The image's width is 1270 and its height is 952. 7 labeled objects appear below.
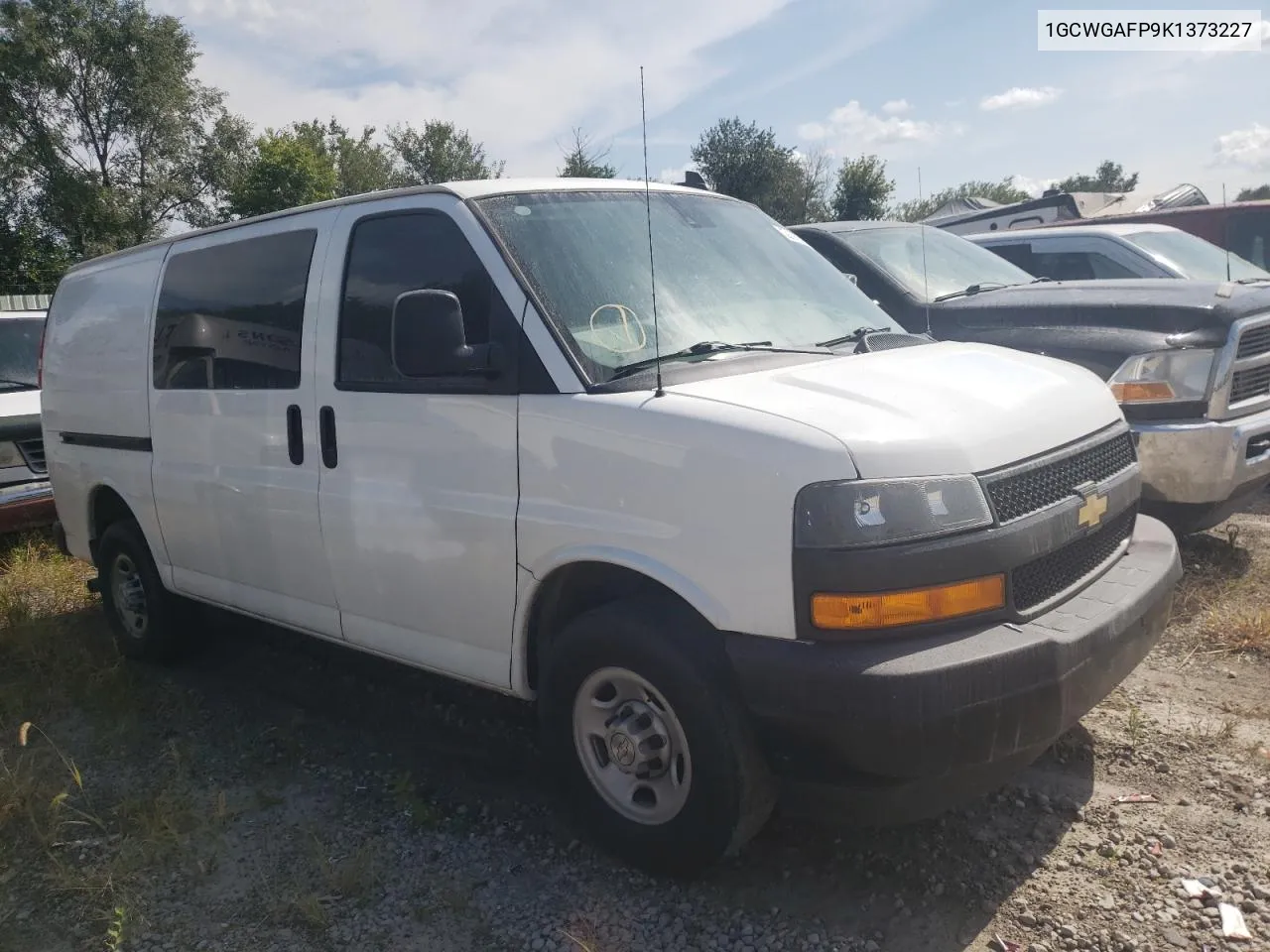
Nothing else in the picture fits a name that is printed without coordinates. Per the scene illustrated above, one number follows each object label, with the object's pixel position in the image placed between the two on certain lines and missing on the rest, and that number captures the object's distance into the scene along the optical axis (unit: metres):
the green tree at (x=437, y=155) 41.25
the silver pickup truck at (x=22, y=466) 6.99
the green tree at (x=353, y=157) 43.44
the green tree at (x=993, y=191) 49.99
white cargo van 2.44
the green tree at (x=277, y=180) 31.17
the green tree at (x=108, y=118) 29.48
